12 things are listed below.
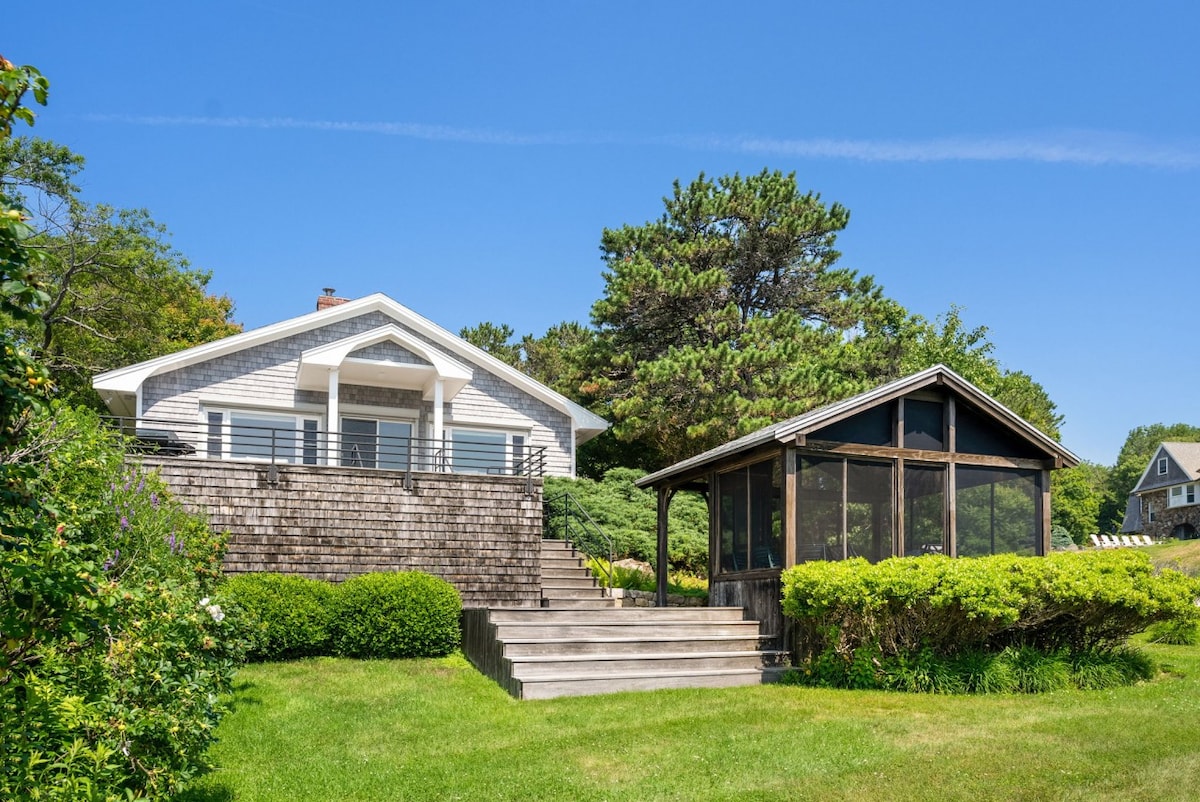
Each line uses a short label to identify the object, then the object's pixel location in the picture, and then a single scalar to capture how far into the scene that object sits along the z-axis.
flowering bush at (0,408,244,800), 4.15
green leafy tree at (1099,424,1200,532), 74.12
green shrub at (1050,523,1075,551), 39.22
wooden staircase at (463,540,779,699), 11.34
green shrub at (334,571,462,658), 13.47
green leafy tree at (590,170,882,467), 24.61
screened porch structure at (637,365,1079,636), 13.06
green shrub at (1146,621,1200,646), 12.23
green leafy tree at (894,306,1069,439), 28.80
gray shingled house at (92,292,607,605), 15.24
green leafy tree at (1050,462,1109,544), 53.03
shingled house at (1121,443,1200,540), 49.06
